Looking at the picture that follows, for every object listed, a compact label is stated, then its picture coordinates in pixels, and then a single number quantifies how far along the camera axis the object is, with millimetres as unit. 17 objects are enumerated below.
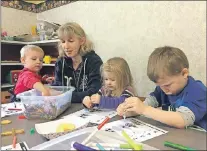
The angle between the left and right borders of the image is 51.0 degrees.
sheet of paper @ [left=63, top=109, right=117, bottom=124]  676
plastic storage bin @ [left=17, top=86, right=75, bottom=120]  701
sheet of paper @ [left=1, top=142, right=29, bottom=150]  475
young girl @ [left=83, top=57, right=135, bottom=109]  960
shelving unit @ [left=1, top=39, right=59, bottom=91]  2168
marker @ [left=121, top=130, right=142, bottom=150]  435
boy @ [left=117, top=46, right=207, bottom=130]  579
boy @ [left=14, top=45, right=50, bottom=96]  879
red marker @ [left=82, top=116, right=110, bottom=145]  469
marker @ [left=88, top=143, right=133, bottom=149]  440
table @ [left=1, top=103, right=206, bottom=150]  471
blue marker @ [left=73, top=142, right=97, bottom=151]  421
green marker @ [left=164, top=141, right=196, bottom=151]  432
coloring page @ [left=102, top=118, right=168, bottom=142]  517
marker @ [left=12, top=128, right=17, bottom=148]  492
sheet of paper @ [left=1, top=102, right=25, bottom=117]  792
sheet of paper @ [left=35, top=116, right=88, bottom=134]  574
